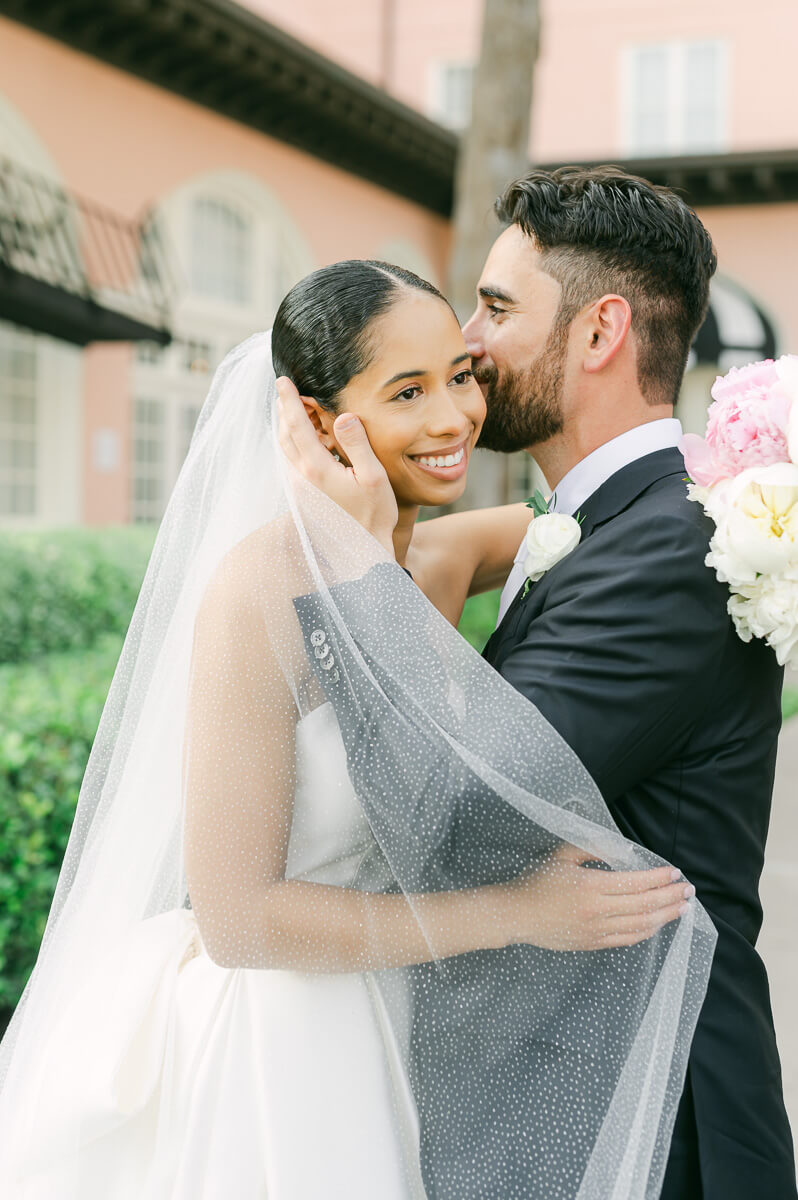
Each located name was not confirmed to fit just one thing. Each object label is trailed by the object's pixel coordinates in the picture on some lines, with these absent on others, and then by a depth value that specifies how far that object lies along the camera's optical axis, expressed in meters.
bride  1.51
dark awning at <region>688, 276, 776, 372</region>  16.47
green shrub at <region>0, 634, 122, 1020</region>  3.38
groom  1.57
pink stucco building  10.58
